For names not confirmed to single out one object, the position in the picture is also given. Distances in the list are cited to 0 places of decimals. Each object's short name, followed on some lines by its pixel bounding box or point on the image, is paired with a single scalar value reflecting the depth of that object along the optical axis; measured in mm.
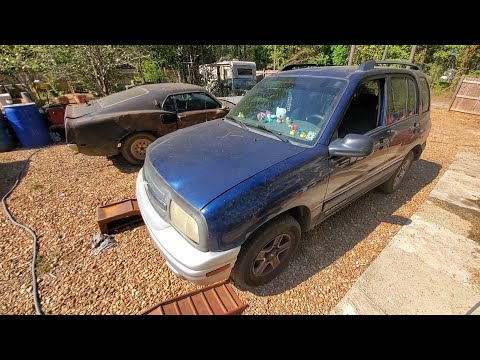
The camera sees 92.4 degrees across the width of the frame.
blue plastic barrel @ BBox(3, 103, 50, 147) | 5328
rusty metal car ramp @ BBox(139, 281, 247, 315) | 1962
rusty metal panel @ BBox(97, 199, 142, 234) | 2803
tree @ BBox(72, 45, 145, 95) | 7988
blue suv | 1684
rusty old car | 4082
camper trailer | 12335
